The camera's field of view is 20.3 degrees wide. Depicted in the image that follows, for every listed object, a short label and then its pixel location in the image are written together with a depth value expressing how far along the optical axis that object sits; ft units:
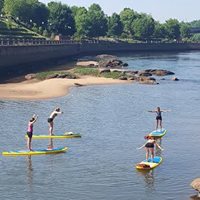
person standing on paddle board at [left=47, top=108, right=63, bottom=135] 135.28
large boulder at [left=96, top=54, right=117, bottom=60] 461.53
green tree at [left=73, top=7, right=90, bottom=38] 636.48
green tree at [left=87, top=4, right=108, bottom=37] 645.51
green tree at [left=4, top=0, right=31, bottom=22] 564.30
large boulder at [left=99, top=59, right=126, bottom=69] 374.02
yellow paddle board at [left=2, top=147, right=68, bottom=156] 117.24
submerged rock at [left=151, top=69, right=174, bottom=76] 323.16
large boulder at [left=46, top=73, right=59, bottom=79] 275.18
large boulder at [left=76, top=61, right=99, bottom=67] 372.46
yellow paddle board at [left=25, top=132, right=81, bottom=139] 135.44
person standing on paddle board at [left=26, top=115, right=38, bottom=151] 120.09
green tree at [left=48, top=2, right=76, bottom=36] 581.94
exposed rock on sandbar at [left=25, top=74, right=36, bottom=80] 275.36
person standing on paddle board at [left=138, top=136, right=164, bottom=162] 111.24
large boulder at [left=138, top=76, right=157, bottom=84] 273.54
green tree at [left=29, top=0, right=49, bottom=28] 581.94
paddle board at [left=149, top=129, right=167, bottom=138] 136.87
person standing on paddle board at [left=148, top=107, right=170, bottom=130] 145.32
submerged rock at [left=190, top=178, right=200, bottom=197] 88.54
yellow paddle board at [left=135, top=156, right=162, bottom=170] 106.73
